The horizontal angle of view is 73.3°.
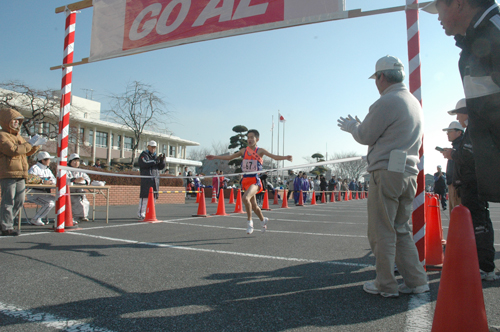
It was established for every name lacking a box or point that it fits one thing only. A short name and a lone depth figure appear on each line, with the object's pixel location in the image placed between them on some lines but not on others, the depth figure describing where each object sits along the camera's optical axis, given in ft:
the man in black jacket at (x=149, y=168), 30.04
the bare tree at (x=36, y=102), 70.23
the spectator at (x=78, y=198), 27.27
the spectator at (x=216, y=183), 73.24
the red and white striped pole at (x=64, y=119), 20.93
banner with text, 15.26
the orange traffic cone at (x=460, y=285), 6.06
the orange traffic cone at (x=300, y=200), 61.02
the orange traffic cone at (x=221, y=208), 35.34
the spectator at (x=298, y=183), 71.28
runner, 22.05
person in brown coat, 18.49
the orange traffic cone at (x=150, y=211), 27.40
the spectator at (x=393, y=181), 9.27
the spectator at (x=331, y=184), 89.56
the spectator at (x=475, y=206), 11.41
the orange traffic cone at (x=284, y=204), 51.19
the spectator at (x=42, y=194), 23.69
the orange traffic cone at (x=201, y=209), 33.03
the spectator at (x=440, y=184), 46.50
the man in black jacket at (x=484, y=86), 5.33
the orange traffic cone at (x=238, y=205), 39.85
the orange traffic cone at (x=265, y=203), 45.94
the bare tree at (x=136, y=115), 87.25
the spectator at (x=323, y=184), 82.70
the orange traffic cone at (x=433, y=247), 13.34
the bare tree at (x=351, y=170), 223.51
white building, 136.67
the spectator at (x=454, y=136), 16.02
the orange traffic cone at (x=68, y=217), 22.13
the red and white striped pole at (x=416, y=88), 12.01
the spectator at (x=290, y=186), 78.57
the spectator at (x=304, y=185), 72.16
